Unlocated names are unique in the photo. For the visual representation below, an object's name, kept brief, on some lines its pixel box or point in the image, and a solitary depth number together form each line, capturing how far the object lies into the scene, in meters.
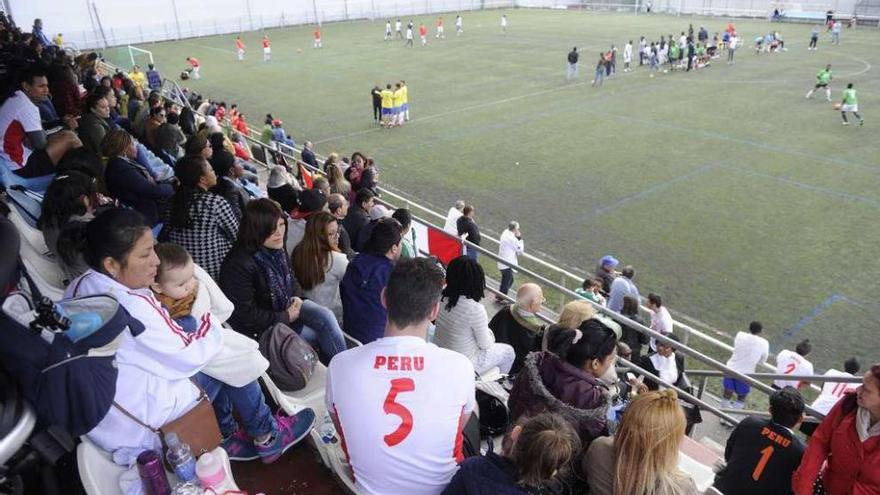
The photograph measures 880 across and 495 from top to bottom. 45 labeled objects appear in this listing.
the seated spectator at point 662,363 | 6.29
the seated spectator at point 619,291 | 7.80
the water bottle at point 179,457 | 2.81
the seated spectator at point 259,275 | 3.97
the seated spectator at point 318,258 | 4.79
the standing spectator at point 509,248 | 9.15
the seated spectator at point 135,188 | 5.72
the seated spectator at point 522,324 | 4.60
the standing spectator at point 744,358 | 6.89
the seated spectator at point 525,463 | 2.30
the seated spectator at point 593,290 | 7.28
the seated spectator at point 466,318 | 4.29
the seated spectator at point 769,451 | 3.78
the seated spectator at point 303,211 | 5.48
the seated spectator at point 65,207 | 4.00
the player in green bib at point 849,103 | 17.66
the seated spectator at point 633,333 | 6.59
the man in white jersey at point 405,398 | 2.50
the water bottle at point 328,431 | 3.45
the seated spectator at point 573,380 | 3.12
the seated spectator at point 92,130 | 6.86
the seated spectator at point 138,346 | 2.68
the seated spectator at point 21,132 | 6.42
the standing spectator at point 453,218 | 9.62
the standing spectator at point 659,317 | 7.25
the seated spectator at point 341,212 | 5.87
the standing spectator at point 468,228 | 9.07
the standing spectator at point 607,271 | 8.62
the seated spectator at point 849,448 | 3.27
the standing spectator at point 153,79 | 21.69
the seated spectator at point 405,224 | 6.50
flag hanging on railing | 8.33
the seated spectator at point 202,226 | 4.71
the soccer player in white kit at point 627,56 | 28.14
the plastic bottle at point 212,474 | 2.82
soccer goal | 27.08
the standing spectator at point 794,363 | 6.78
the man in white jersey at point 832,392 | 6.03
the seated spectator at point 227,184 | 5.74
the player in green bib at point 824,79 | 20.67
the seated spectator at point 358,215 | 6.88
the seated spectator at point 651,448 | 2.61
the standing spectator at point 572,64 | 24.31
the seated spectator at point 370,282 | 4.40
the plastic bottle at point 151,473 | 2.69
